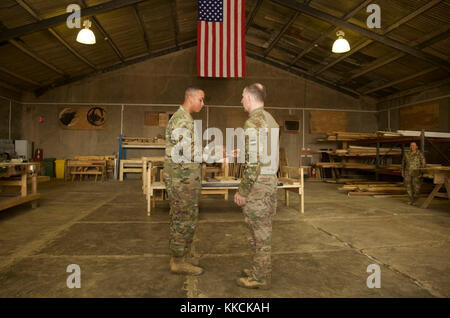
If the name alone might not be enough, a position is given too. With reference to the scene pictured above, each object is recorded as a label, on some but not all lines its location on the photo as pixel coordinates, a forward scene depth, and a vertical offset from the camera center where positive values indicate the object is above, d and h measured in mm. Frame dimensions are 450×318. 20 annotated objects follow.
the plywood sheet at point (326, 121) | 13242 +2034
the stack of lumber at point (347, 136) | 11828 +1167
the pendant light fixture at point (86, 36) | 7000 +3244
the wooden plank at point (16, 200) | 4621 -723
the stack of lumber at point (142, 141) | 11891 +918
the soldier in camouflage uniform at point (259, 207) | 2322 -384
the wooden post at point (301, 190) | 5505 -569
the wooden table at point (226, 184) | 5180 -444
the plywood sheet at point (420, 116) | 10148 +1865
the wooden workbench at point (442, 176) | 5570 -267
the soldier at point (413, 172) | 6664 -214
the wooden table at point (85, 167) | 11162 -245
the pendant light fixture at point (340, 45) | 7789 +3378
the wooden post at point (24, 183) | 5258 -425
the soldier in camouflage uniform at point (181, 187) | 2623 -246
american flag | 7824 +3689
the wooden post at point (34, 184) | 5671 -490
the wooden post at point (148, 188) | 5077 -498
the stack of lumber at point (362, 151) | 10659 +474
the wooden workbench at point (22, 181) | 4754 -400
